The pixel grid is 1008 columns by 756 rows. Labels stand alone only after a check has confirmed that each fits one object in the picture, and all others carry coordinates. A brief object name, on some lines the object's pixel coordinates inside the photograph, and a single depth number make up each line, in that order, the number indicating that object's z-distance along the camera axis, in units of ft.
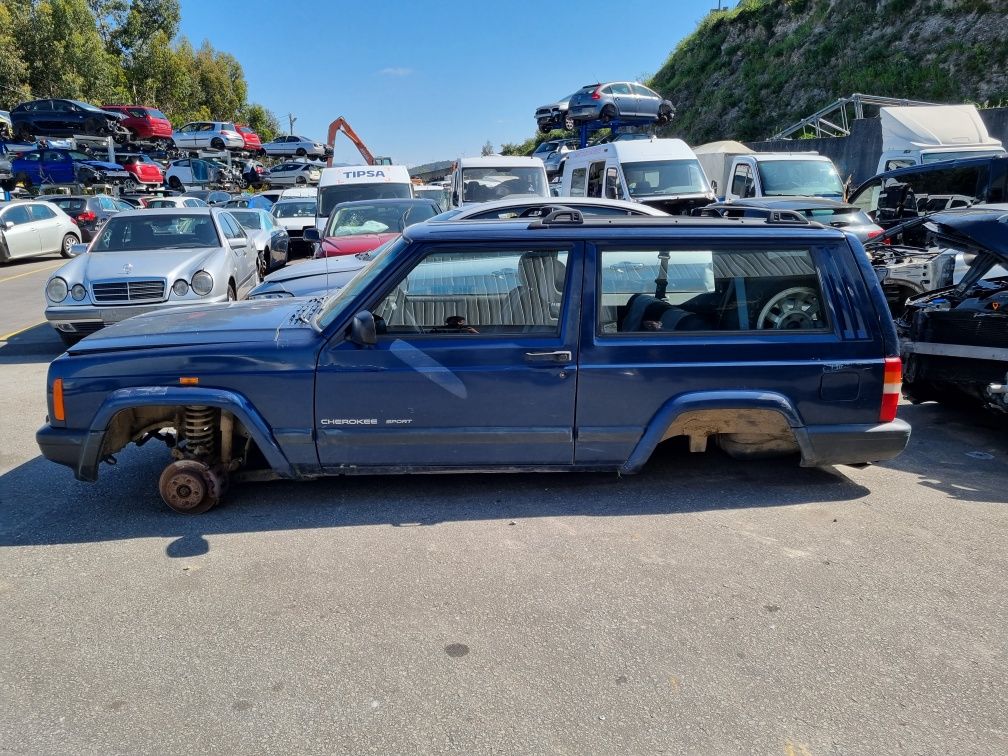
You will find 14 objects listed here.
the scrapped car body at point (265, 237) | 47.36
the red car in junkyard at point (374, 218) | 34.60
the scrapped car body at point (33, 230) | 59.57
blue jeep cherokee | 13.87
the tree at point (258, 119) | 232.53
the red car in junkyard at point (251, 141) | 138.44
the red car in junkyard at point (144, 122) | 122.72
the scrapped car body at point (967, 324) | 17.29
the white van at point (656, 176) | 47.37
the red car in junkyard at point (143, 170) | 100.17
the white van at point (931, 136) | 46.96
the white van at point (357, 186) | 41.81
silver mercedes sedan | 29.71
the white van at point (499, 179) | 46.70
